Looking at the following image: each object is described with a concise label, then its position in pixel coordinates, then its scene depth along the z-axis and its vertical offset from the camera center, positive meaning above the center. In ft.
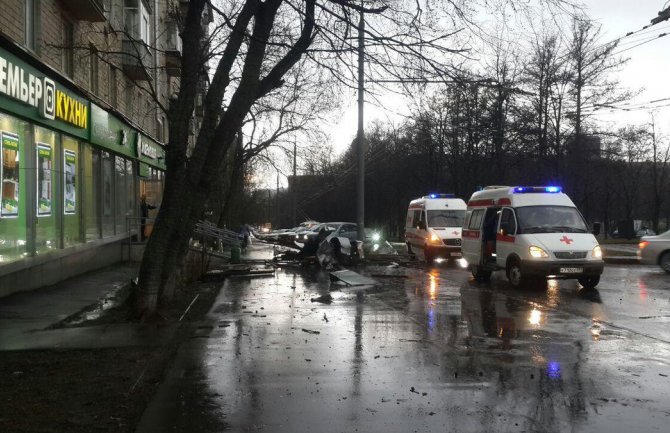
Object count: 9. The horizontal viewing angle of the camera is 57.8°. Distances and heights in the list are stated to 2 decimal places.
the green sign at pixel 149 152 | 73.72 +8.30
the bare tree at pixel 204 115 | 30.40 +5.39
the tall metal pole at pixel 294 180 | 113.50 +9.14
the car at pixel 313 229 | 100.73 -3.48
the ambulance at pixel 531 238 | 44.29 -2.04
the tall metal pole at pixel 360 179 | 78.02 +4.50
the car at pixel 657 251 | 59.21 -3.87
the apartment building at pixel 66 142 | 34.83 +5.77
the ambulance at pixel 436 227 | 71.67 -1.74
